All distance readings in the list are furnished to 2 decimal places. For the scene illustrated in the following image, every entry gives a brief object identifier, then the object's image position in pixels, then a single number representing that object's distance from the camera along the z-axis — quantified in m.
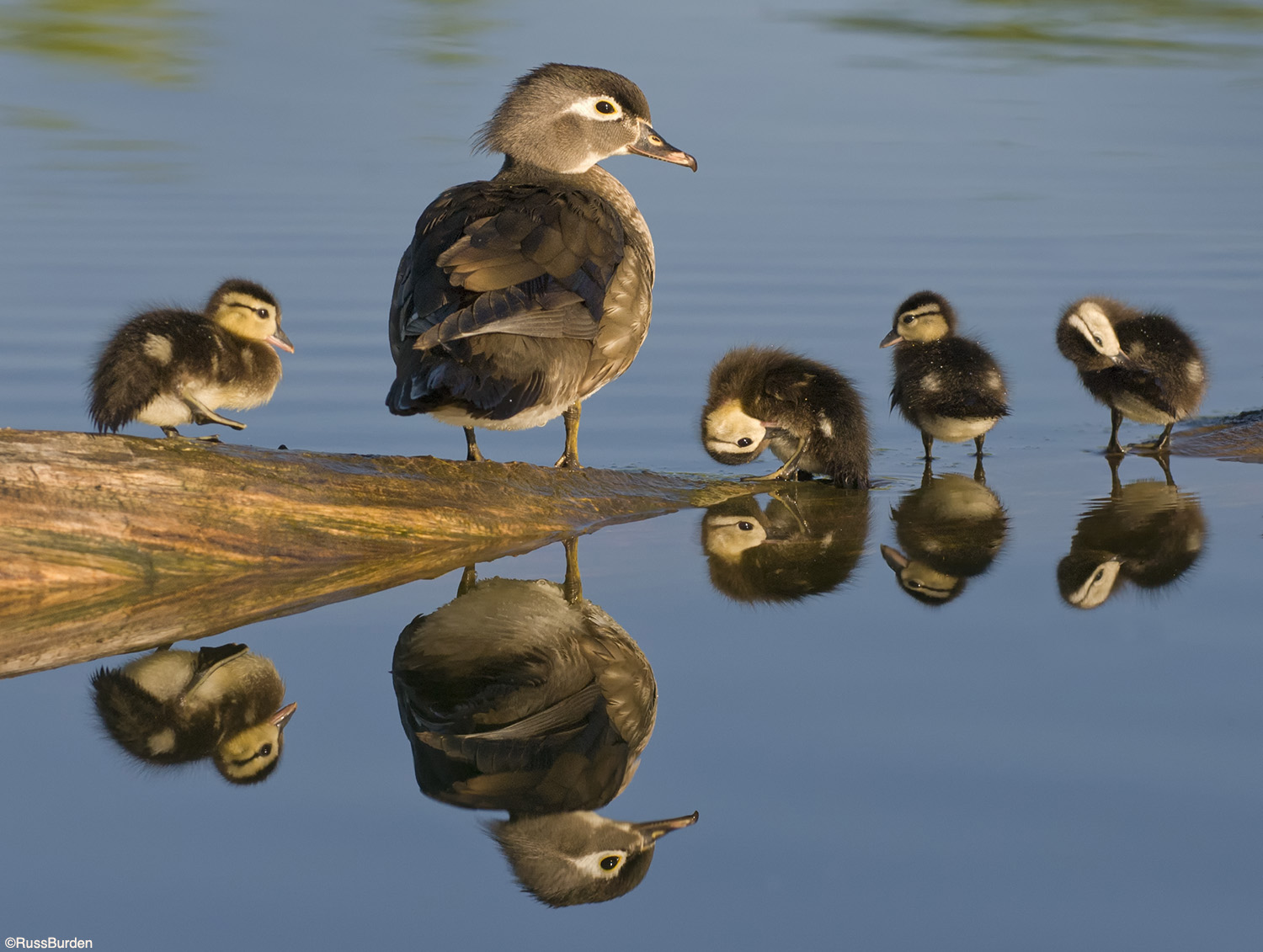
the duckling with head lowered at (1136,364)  12.27
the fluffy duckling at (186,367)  10.41
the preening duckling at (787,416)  11.11
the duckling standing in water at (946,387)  11.85
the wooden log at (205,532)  7.86
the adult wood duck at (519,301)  8.84
